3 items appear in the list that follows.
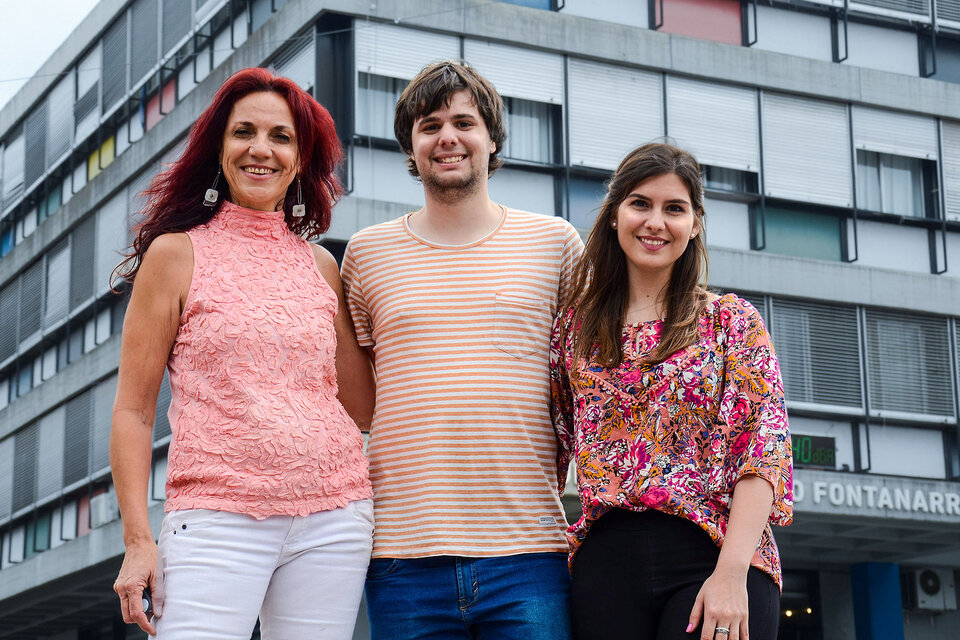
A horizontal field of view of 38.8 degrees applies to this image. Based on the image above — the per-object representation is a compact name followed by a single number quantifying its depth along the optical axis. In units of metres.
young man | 4.18
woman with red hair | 3.81
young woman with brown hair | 3.79
